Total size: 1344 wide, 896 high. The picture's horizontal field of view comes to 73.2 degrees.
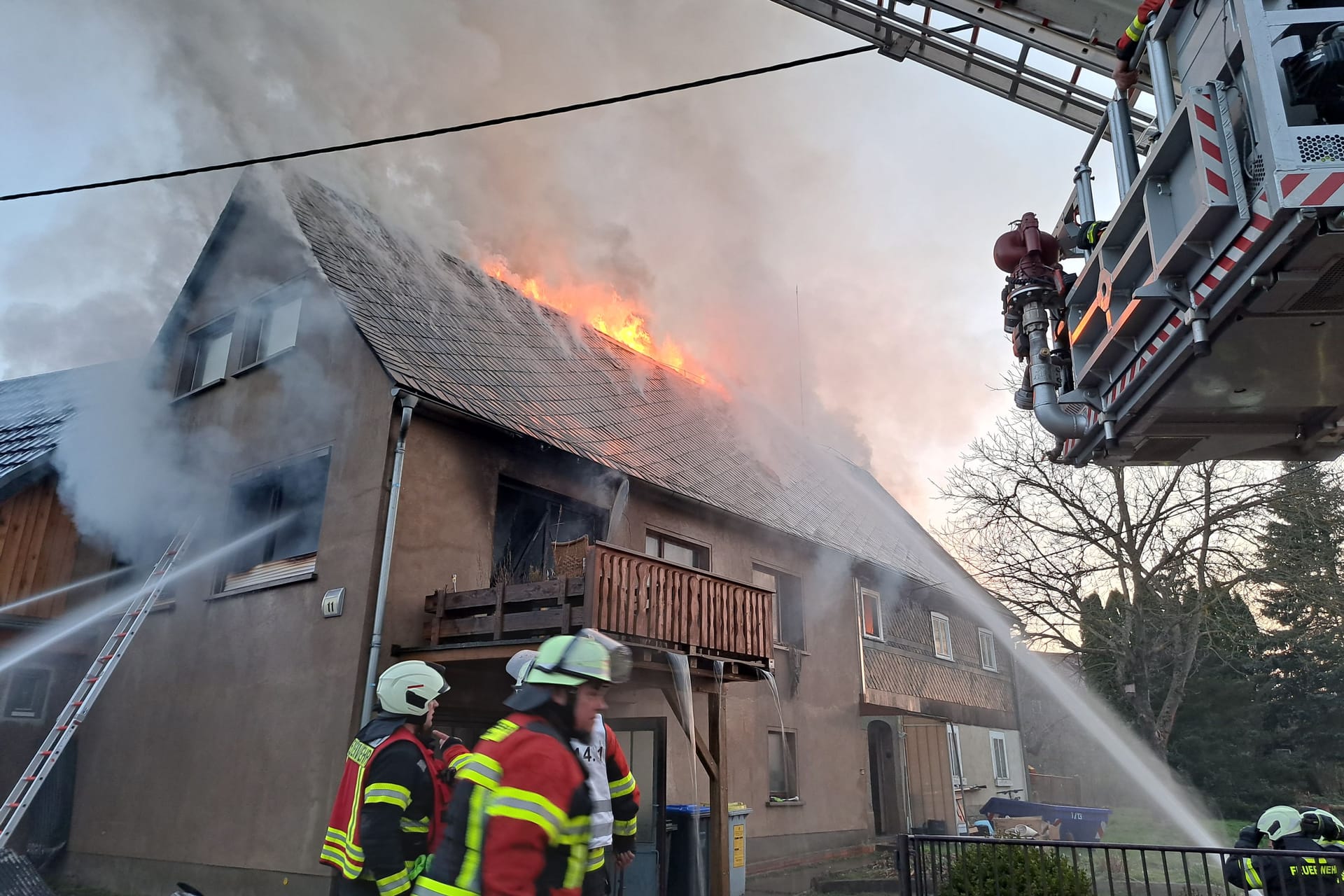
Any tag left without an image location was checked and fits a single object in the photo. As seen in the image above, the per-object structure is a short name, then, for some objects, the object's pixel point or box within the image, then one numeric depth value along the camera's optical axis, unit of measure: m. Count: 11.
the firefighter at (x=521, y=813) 2.85
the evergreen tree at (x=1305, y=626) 16.88
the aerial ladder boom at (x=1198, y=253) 4.14
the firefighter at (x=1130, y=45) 5.49
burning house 9.66
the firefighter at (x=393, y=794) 4.12
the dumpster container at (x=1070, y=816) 17.20
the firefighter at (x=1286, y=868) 5.41
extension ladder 8.80
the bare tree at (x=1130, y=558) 17.22
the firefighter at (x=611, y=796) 3.48
